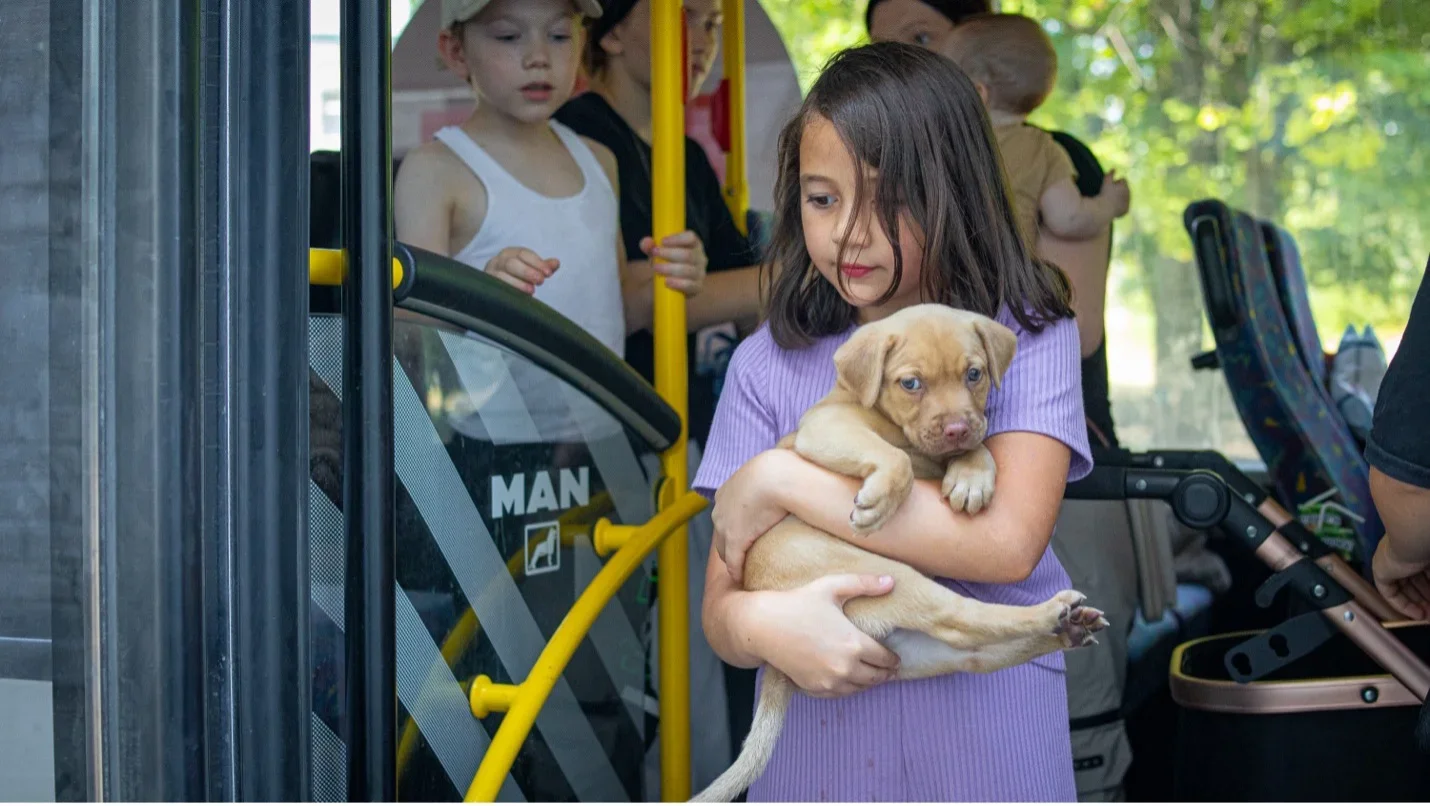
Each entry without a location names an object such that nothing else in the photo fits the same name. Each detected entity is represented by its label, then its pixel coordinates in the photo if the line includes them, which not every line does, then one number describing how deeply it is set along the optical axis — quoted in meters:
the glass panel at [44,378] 1.79
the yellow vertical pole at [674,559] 2.44
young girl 1.85
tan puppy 1.82
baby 2.74
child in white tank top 2.27
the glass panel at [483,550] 1.93
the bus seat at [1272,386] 3.48
